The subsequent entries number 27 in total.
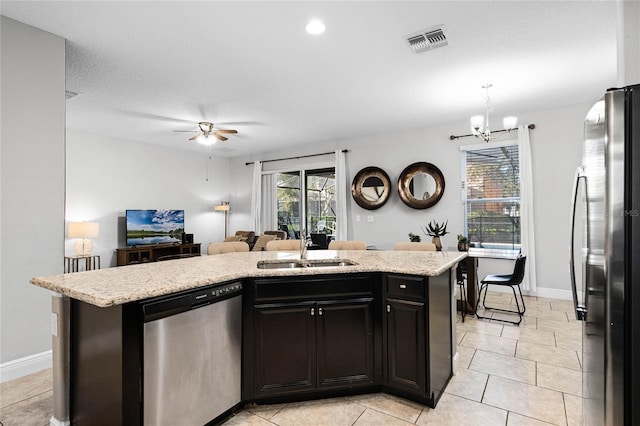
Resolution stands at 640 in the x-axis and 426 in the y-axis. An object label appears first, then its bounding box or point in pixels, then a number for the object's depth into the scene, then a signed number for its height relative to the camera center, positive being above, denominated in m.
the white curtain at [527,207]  4.90 +0.09
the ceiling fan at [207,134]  5.05 +1.26
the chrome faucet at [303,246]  2.79 -0.28
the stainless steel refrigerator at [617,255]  1.27 -0.17
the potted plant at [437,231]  4.80 -0.28
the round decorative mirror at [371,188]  6.22 +0.50
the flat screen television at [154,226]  6.57 -0.26
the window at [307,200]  7.27 +0.32
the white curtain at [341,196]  6.67 +0.36
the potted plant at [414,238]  5.21 -0.39
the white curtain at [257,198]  8.05 +0.39
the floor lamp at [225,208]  8.19 +0.15
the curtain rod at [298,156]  6.95 +1.29
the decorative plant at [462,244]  4.34 -0.41
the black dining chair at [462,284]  4.02 -0.89
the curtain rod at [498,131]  4.87 +1.28
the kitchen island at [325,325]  1.94 -0.74
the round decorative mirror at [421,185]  5.68 +0.50
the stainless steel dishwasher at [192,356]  1.63 -0.78
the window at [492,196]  5.17 +0.28
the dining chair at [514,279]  3.78 -0.79
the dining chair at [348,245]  3.75 -0.37
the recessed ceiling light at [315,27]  2.64 +1.53
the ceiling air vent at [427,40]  2.79 +1.53
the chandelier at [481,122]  3.86 +1.09
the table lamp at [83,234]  5.40 -0.33
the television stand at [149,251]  6.35 -0.77
